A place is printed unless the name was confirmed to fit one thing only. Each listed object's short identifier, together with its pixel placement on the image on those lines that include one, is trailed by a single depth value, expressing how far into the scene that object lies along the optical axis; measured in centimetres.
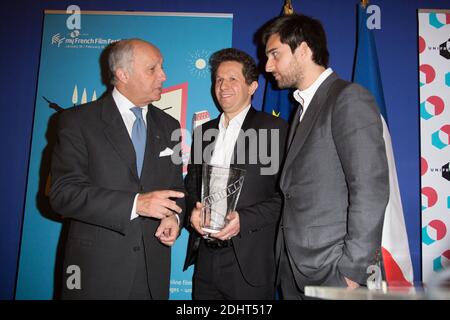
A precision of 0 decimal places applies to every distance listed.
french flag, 280
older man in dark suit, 191
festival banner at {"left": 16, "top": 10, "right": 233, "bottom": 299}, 329
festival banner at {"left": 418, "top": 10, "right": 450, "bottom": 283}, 326
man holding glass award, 201
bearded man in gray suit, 162
